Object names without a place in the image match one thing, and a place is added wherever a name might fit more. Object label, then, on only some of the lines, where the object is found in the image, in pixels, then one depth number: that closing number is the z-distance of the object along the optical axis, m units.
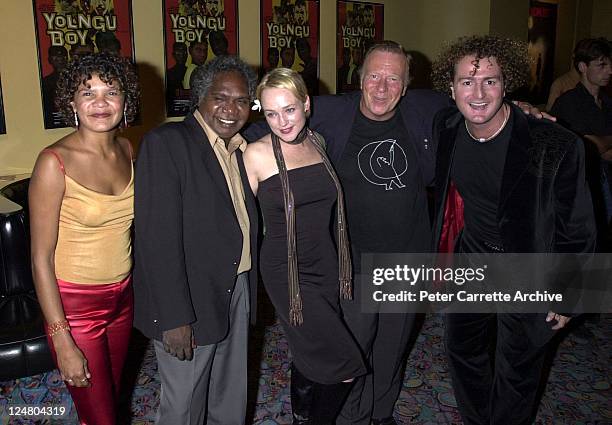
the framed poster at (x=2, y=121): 3.57
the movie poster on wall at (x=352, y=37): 5.55
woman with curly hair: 1.67
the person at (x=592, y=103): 4.08
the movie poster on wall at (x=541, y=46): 7.04
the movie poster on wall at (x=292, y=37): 4.91
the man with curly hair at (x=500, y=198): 2.04
